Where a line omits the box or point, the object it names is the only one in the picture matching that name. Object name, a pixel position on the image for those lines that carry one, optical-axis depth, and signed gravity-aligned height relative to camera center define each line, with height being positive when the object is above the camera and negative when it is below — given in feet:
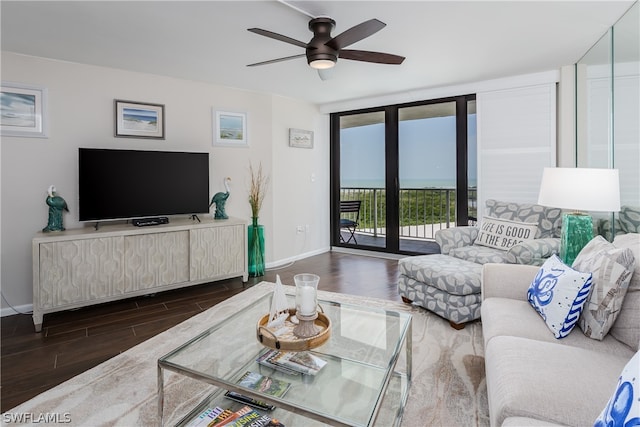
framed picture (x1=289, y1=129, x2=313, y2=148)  15.94 +3.21
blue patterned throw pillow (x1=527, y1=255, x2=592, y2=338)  5.08 -1.44
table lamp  7.20 +0.16
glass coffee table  4.06 -2.32
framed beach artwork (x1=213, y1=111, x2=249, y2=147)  13.53 +3.12
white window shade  12.20 +2.37
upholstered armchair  8.58 -1.01
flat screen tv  10.31 +0.74
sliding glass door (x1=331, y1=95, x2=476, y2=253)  14.32 +1.62
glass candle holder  5.25 -1.41
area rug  5.31 -3.24
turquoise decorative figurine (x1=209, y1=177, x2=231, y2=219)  12.98 +0.10
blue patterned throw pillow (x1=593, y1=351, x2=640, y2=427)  2.34 -1.43
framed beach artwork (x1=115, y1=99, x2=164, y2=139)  11.44 +2.98
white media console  8.96 -1.64
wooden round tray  4.90 -1.96
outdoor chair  18.21 -0.56
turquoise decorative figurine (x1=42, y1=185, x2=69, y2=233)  9.82 -0.10
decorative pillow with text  10.27 -0.87
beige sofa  3.52 -1.99
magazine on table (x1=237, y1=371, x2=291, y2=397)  4.39 -2.41
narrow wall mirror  7.62 +2.62
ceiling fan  6.85 +3.48
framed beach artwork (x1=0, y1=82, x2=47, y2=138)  9.62 +2.79
